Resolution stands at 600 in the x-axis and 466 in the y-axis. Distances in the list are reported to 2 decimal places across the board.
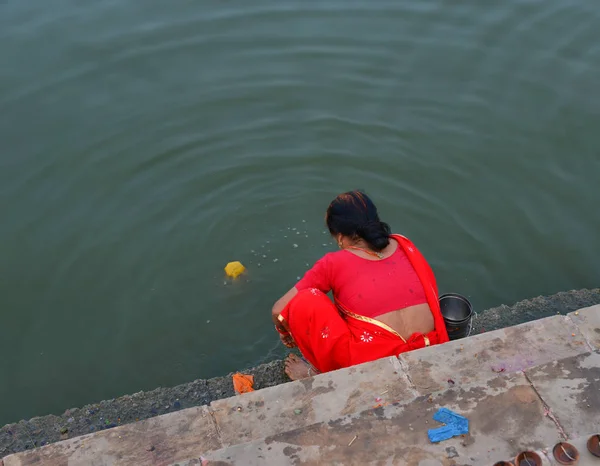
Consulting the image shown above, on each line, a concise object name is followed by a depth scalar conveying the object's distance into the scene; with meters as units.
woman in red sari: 3.55
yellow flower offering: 5.37
